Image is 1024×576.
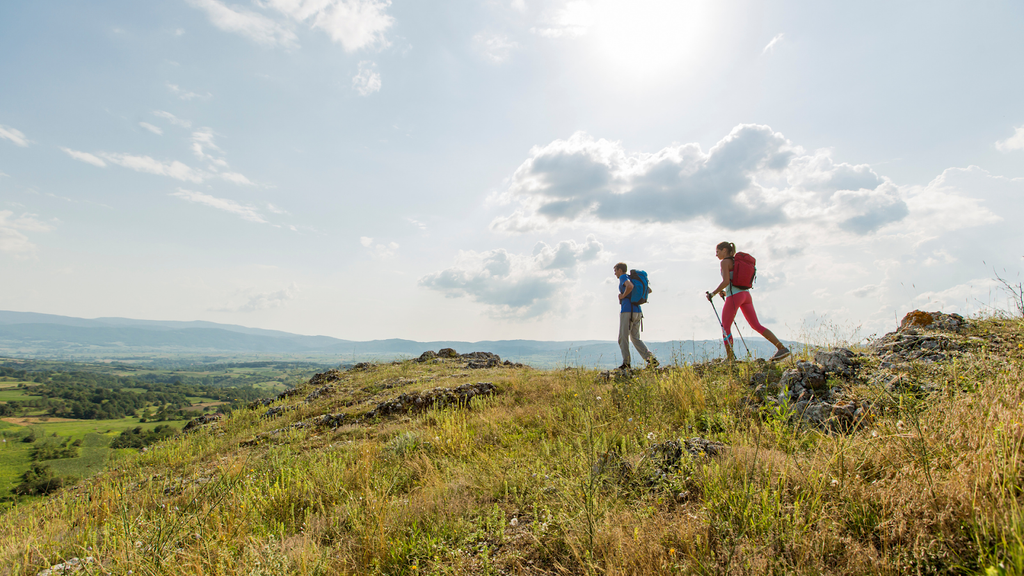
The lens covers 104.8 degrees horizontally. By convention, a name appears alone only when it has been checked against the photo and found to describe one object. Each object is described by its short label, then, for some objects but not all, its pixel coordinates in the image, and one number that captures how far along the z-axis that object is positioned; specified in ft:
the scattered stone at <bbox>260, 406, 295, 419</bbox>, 36.10
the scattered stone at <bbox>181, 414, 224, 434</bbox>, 38.51
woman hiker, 24.72
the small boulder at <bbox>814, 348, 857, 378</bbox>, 17.44
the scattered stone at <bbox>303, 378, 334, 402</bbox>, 41.78
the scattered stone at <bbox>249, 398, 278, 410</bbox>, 42.19
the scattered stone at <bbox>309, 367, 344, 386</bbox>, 52.06
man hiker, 30.81
